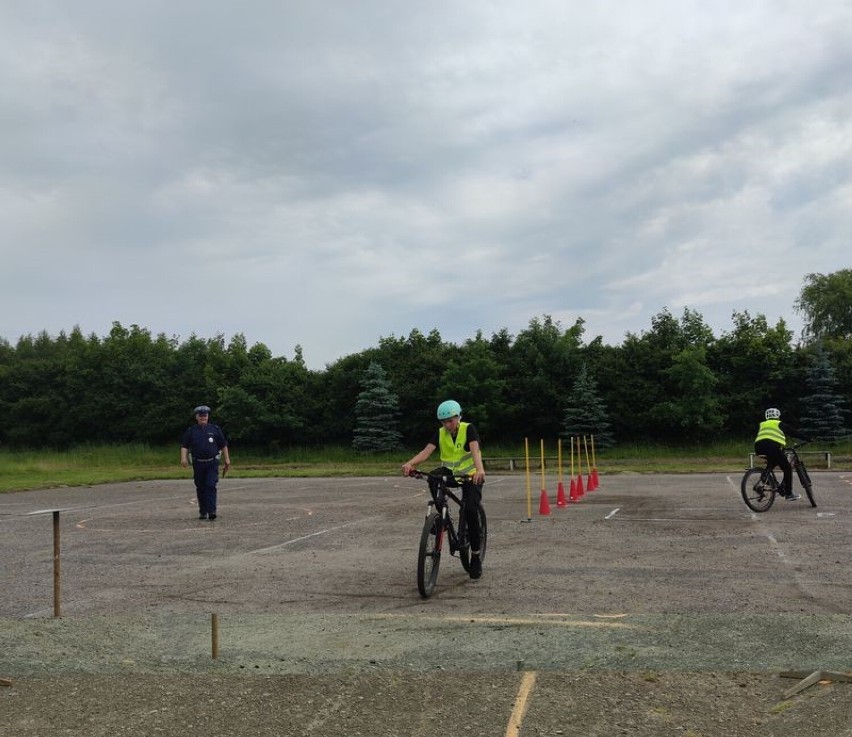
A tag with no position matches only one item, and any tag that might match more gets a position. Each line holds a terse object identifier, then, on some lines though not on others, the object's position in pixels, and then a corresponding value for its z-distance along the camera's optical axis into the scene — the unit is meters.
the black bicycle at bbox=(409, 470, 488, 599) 7.79
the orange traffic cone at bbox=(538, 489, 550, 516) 15.05
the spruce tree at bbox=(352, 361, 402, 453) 47.88
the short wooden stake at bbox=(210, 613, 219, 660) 5.68
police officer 15.13
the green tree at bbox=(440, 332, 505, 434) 46.34
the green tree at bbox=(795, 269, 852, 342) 63.94
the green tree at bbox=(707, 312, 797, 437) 43.56
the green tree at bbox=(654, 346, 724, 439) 42.06
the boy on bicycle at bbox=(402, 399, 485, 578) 8.63
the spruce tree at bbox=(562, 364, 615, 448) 43.69
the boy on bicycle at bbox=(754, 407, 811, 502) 14.92
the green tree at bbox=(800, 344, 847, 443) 40.19
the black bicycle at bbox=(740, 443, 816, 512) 14.66
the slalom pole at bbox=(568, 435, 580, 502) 18.12
